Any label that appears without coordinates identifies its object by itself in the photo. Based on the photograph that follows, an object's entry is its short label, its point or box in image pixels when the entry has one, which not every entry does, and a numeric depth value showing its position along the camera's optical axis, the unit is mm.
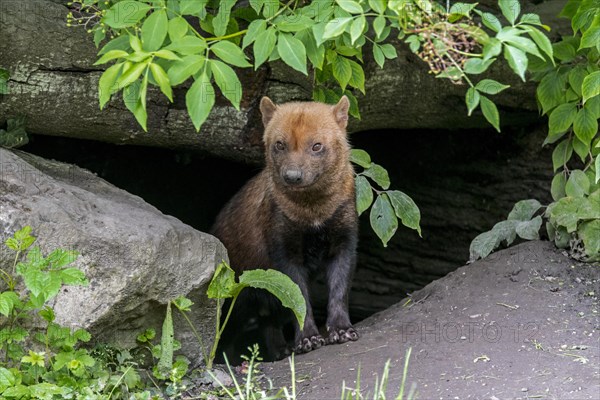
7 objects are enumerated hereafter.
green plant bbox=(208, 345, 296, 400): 9278
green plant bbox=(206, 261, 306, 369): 10025
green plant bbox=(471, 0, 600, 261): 11055
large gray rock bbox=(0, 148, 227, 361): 9203
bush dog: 11555
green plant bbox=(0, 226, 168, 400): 8289
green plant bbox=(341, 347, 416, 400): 7629
